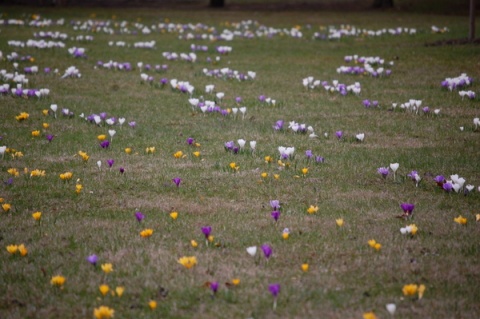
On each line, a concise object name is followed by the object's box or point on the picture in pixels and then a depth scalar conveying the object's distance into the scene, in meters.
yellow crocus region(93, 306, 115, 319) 8.76
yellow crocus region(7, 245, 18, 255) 11.10
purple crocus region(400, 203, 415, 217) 12.62
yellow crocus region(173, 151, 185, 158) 17.47
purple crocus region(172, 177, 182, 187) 14.53
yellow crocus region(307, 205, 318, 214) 13.15
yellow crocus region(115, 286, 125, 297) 9.54
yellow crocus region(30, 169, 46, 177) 15.51
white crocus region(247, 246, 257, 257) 10.73
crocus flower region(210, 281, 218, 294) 9.67
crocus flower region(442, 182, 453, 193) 14.45
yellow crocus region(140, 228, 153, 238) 11.78
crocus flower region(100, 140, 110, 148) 18.00
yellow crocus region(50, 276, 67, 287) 9.90
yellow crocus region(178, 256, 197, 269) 10.45
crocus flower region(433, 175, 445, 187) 14.77
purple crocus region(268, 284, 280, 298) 9.23
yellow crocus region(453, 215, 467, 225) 12.34
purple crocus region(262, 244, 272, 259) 10.62
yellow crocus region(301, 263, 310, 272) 10.30
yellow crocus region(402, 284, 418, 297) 9.46
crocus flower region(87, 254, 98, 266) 10.57
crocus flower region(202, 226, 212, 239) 11.42
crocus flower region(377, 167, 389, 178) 15.45
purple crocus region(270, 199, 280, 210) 13.10
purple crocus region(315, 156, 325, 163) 17.03
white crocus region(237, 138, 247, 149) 17.66
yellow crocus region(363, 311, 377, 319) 8.57
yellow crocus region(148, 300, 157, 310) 9.31
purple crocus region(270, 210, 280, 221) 12.58
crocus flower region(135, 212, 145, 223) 12.59
